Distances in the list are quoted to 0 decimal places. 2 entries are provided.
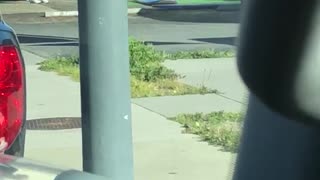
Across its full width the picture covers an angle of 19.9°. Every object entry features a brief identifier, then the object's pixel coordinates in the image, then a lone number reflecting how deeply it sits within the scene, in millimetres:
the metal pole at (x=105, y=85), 4160
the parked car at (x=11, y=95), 3752
